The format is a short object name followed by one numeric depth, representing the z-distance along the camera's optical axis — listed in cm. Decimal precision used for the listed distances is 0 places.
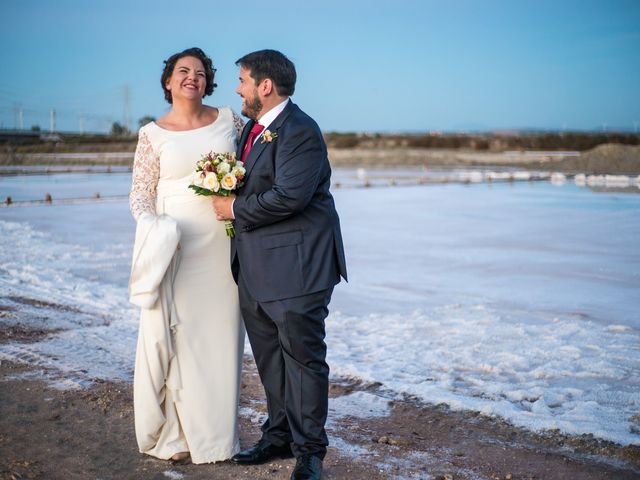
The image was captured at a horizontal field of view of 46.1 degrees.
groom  388
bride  426
